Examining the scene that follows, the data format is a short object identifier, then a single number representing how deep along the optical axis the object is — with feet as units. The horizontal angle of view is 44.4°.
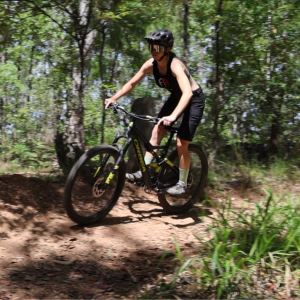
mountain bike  13.50
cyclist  13.73
